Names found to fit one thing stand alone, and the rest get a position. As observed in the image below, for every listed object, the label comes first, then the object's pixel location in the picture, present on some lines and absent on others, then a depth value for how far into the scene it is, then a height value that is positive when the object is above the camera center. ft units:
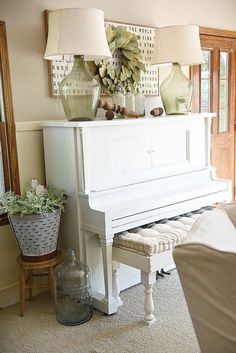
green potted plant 8.08 -2.10
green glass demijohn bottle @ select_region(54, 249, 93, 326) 8.32 -3.67
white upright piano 8.24 -1.61
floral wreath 9.98 +1.18
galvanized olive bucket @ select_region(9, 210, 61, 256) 8.07 -2.35
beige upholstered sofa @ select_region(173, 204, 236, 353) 3.86 -1.74
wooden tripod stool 8.29 -3.44
